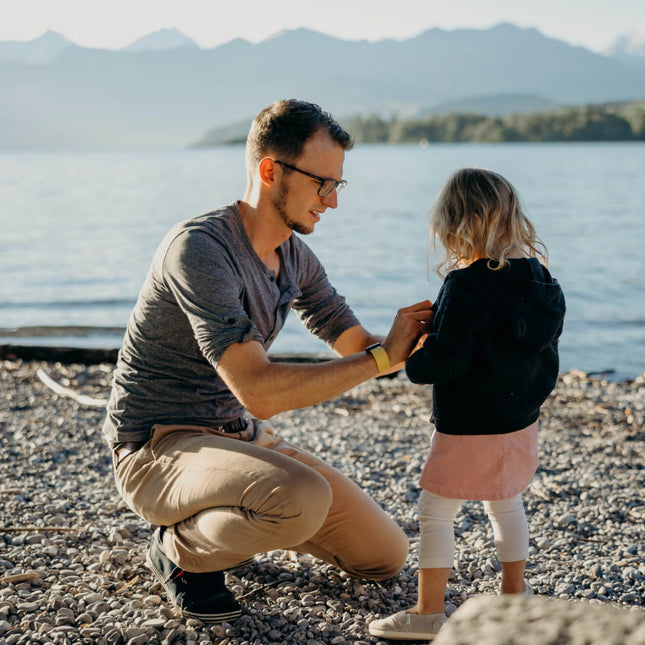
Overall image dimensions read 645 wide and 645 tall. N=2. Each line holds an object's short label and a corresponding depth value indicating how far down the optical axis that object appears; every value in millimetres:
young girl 3348
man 3377
